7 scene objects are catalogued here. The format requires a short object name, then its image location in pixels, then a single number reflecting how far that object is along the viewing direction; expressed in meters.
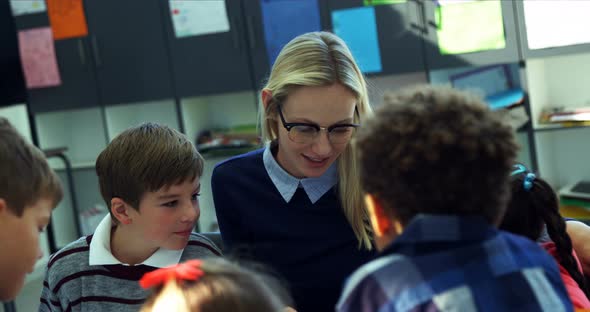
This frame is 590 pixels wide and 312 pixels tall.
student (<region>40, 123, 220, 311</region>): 1.58
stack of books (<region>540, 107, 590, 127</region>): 3.29
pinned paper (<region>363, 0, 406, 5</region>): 3.51
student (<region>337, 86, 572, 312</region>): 0.84
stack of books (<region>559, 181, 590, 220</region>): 3.20
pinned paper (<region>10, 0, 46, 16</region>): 4.31
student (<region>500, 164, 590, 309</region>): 1.40
